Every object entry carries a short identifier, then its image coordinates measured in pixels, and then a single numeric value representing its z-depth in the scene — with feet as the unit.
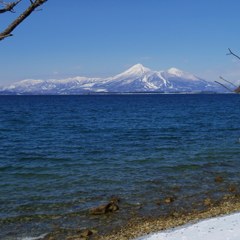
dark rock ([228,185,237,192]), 67.01
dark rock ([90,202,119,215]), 53.59
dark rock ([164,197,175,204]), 59.31
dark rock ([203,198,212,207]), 58.65
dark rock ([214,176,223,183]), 72.94
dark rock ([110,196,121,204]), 59.41
